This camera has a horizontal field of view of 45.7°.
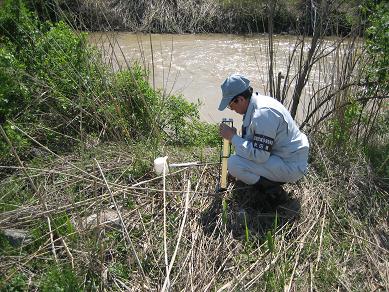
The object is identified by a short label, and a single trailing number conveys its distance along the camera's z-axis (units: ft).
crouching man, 10.03
